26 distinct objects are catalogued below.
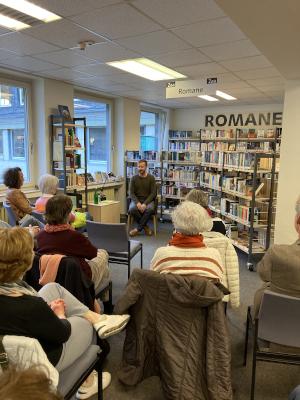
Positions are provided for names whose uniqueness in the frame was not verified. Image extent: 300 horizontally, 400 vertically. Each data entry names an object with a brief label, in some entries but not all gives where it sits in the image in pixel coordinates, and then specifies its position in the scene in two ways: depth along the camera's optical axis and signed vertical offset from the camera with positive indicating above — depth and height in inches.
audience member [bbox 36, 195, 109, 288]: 90.2 -24.5
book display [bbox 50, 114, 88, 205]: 213.3 -2.2
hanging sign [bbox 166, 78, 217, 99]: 173.9 +34.0
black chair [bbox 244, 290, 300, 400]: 68.7 -37.6
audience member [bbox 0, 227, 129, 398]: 52.2 -26.9
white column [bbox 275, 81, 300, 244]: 153.2 -6.3
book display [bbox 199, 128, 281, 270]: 169.8 -22.7
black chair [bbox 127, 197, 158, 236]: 238.5 -49.7
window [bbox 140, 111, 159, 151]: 352.9 +21.8
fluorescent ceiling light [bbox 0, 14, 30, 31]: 115.2 +44.5
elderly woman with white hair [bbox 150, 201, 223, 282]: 74.7 -23.3
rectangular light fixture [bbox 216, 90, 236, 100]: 257.5 +46.2
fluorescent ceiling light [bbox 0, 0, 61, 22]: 102.0 +44.5
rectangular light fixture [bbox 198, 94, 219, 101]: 281.1 +46.9
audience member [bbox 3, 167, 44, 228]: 155.3 -22.8
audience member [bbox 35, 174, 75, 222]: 152.6 -18.3
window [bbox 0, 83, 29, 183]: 203.6 +12.0
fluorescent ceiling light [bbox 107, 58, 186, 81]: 171.8 +45.5
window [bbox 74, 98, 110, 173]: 288.4 +11.9
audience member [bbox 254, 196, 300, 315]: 76.2 -27.1
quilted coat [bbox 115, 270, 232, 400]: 71.4 -40.4
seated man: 238.4 -34.7
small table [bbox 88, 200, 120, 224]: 238.5 -45.0
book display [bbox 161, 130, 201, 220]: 276.4 -19.4
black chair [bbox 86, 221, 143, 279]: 131.2 -36.3
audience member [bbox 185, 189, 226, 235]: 122.4 -17.1
